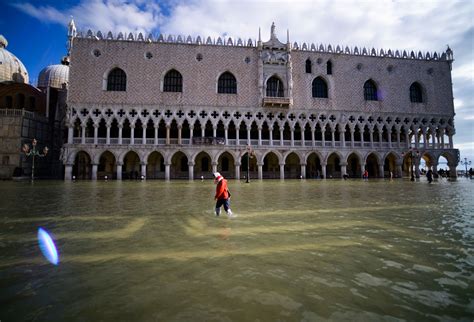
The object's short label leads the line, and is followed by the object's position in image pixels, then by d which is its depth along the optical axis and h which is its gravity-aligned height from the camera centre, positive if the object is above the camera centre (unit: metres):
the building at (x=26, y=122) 30.72 +7.13
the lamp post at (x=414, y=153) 32.38 +2.72
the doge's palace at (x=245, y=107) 29.92 +8.50
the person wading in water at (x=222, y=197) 6.32 -0.54
